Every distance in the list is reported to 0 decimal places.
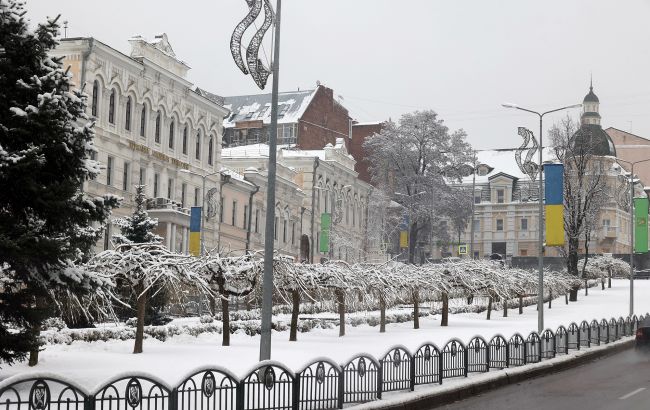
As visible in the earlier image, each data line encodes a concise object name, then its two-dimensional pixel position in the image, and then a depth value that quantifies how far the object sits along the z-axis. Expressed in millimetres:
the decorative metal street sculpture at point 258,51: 19000
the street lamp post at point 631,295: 49312
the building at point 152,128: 51469
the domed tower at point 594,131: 69312
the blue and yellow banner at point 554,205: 33688
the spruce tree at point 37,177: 16781
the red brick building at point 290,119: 90250
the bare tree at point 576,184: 67375
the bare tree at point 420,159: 79000
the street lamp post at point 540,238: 32938
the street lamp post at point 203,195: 59956
